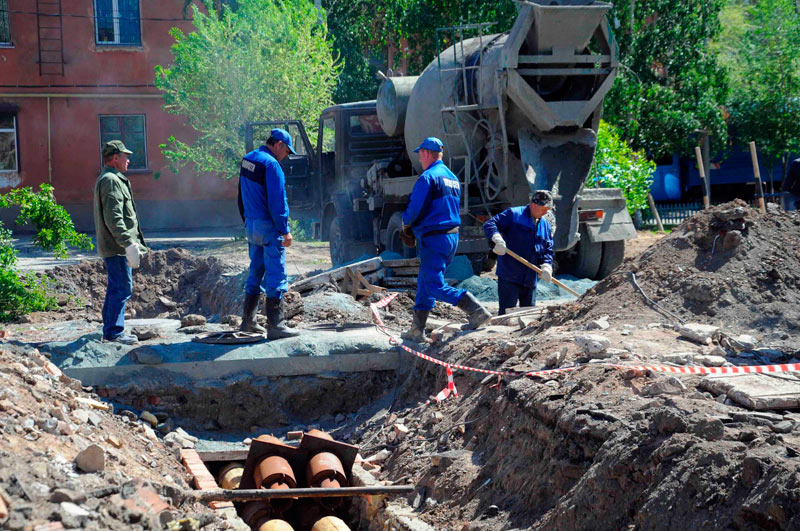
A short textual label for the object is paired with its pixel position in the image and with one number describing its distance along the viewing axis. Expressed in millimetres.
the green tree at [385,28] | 19781
